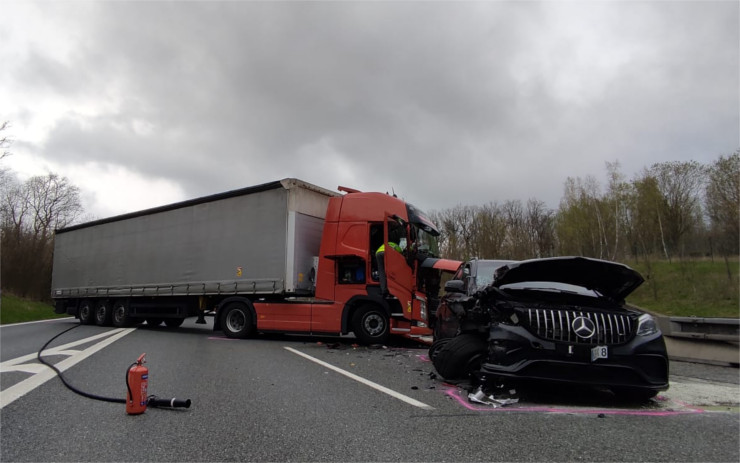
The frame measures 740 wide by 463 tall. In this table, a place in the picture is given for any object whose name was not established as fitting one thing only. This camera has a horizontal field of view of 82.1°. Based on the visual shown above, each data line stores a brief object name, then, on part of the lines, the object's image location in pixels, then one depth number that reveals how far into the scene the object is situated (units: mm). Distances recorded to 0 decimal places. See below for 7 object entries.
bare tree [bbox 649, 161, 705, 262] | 31953
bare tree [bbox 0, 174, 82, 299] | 36938
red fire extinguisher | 4160
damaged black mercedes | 4523
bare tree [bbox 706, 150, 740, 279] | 22000
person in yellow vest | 9617
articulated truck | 9883
